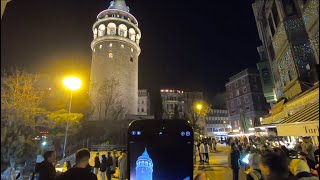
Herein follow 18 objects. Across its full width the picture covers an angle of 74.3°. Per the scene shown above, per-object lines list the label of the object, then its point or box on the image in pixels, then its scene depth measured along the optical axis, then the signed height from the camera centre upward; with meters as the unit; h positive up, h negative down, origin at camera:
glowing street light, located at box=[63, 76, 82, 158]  13.86 +4.23
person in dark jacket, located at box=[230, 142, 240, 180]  9.28 -0.76
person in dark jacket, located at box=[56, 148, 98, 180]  3.09 -0.38
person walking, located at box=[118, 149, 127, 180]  8.44 -0.80
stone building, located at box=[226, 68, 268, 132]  55.34 +11.18
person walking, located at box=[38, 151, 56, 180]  4.96 -0.44
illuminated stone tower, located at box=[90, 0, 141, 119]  50.56 +22.81
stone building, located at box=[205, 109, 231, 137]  96.70 +9.78
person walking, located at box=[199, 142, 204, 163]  18.01 -0.66
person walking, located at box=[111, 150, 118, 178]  12.61 -0.91
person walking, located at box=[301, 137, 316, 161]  8.96 -0.31
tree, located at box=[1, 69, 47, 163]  22.67 +6.06
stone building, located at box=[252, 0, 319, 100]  11.24 +5.93
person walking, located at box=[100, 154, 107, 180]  11.36 -1.09
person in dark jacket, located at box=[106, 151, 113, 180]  11.51 -1.02
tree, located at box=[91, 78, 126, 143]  39.16 +8.98
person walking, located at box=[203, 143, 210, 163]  18.00 -0.75
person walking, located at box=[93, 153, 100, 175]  12.60 -0.97
